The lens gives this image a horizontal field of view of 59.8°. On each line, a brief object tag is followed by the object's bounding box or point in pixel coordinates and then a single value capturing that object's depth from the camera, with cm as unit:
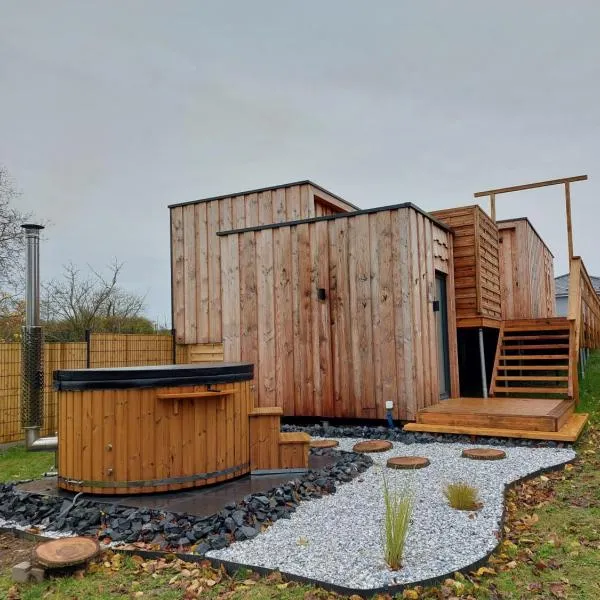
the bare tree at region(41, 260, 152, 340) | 1389
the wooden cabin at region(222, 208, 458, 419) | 651
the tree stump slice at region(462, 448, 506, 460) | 486
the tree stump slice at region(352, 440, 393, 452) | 539
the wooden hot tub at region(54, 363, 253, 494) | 396
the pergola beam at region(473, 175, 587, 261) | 1081
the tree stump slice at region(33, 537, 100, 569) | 277
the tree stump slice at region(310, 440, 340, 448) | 556
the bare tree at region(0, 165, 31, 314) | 1341
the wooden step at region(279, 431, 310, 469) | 449
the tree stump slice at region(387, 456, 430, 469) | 459
